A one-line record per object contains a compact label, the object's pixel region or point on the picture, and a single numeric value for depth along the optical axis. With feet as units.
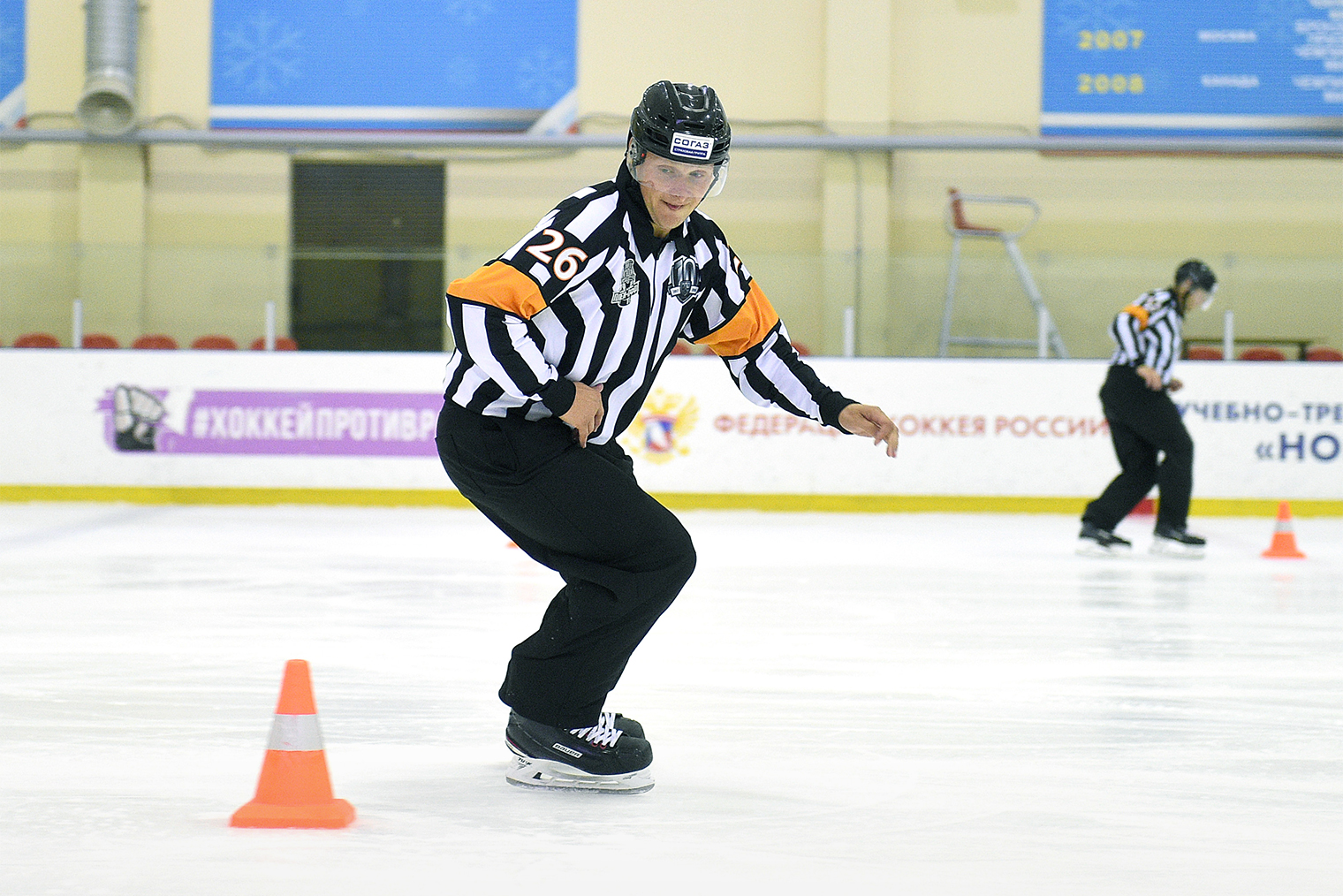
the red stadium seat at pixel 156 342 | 61.46
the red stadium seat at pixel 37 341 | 61.57
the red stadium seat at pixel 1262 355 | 60.95
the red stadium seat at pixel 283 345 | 61.72
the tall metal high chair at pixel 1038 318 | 61.93
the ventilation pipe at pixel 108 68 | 76.43
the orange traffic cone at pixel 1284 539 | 44.21
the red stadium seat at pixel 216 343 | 62.23
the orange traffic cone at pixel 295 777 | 14.34
